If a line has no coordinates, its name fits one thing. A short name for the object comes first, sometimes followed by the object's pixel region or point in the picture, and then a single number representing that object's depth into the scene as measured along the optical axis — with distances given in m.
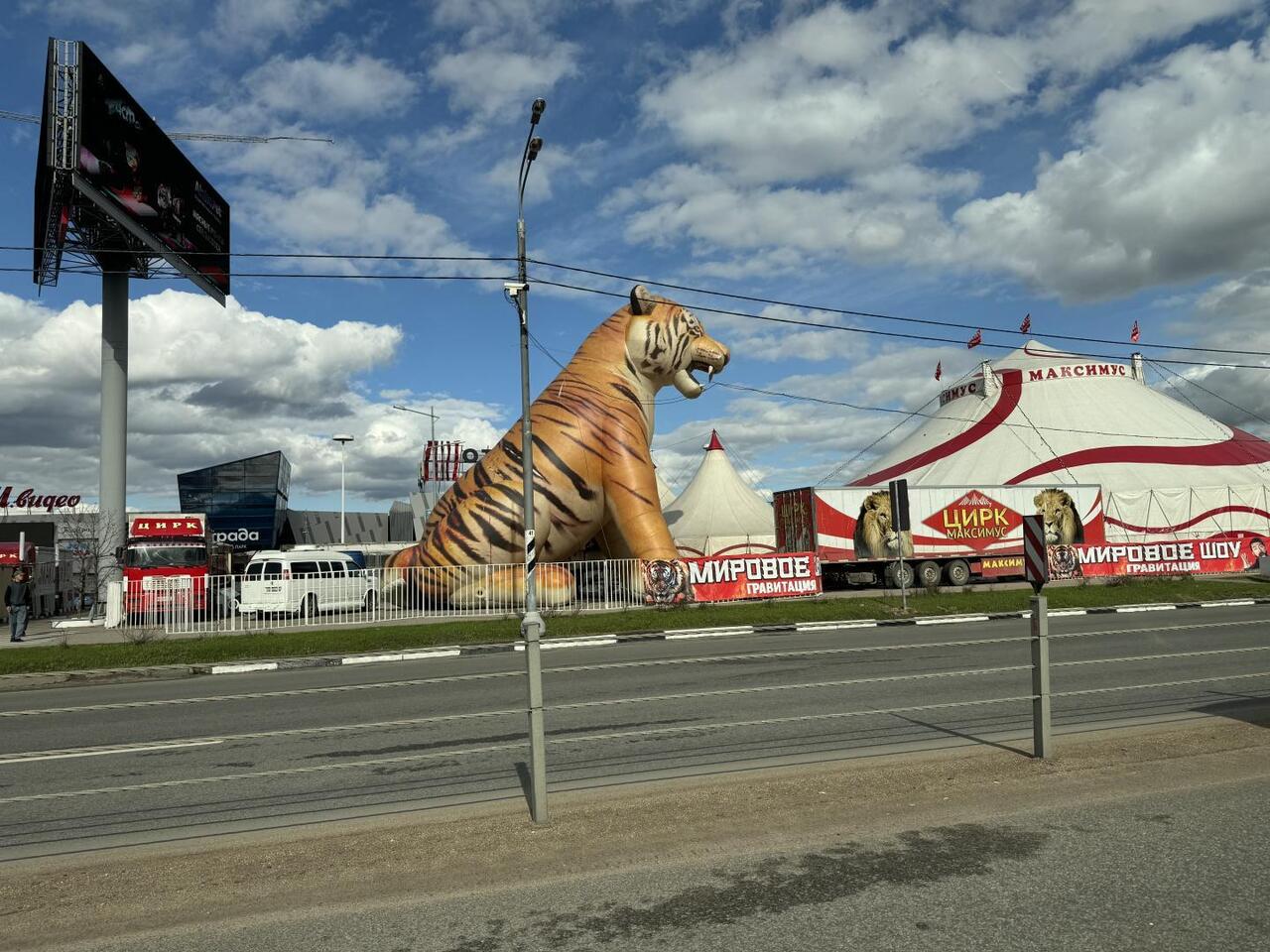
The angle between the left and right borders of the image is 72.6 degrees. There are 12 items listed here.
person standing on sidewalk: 19.12
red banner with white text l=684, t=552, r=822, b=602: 22.23
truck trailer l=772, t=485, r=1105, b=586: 27.27
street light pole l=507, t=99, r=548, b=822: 14.25
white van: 21.20
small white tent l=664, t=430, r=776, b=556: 38.47
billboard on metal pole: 25.03
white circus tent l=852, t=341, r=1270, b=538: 35.34
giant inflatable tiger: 20.72
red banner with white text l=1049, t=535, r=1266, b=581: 28.12
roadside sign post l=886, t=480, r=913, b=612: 19.62
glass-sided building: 65.44
